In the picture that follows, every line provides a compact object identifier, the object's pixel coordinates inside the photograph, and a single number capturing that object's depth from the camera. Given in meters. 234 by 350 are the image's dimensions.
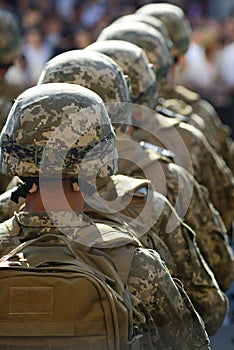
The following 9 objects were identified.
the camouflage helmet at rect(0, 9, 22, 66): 19.81
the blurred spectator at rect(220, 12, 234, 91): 34.44
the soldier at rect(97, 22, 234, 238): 15.04
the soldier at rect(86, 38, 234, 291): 12.87
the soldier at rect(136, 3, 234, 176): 21.92
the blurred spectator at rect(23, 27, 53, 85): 34.34
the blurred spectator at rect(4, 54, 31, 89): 32.28
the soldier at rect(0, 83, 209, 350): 9.06
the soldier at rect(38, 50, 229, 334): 11.05
